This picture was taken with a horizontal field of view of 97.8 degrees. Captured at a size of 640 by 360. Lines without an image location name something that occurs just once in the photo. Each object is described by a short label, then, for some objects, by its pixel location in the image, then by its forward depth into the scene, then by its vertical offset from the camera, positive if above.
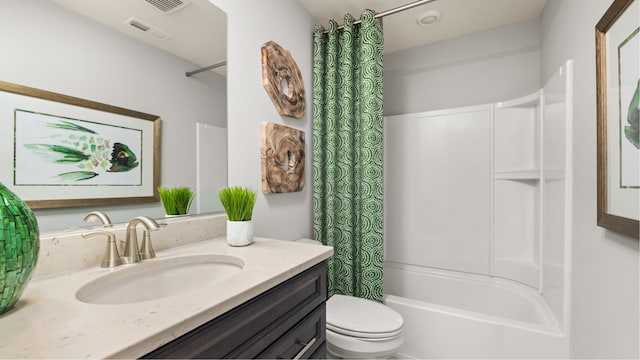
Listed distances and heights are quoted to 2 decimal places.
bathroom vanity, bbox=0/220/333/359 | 0.47 -0.27
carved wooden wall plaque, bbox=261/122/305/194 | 1.62 +0.15
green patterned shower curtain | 1.90 +0.21
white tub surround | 1.52 -0.32
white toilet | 1.34 -0.74
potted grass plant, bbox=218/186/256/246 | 1.16 -0.14
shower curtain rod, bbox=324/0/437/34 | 1.72 +1.11
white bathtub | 1.47 -0.86
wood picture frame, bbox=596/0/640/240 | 0.80 +0.21
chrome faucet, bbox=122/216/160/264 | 0.89 -0.19
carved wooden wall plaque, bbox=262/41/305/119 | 1.63 +0.64
